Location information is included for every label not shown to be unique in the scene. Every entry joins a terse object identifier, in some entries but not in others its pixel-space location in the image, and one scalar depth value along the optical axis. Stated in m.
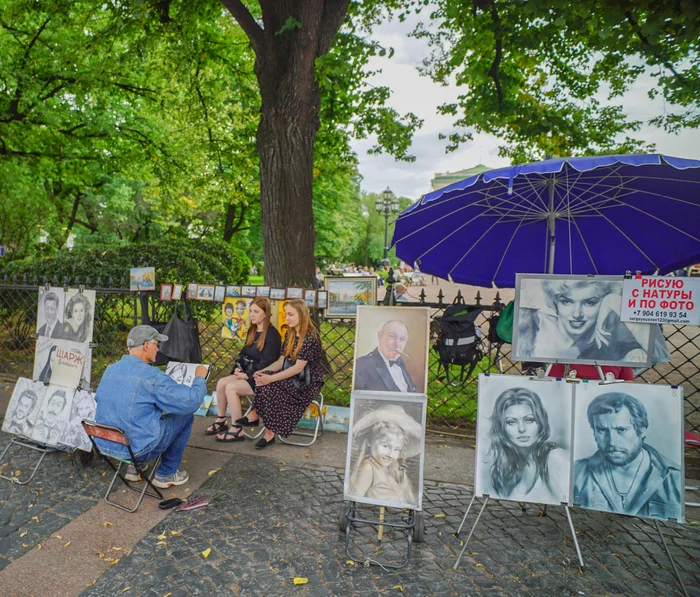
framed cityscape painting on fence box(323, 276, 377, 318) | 5.25
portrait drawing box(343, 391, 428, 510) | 3.23
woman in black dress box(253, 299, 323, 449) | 4.75
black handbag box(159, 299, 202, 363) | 5.25
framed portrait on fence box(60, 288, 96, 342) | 4.58
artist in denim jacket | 3.60
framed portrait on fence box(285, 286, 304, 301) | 5.34
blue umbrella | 3.19
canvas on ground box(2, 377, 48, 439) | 4.56
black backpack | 4.54
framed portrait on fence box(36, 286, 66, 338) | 4.79
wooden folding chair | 3.43
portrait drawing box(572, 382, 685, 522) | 2.95
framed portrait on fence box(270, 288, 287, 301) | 5.40
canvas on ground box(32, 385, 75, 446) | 4.39
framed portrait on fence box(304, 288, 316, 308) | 5.38
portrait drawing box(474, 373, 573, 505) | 3.11
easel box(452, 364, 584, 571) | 2.99
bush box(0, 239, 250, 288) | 8.34
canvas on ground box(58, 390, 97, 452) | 4.26
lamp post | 23.44
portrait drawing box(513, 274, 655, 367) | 3.34
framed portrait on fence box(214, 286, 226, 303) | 5.58
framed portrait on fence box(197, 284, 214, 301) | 5.58
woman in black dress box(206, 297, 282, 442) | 5.06
